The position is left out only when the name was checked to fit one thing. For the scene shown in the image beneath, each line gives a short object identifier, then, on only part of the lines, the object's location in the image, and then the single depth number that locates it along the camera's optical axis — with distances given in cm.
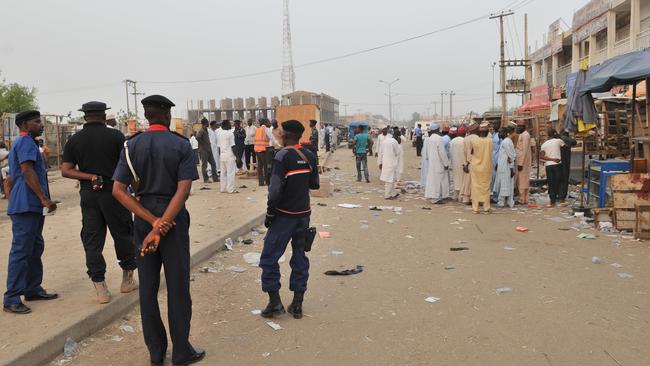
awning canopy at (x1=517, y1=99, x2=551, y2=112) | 2536
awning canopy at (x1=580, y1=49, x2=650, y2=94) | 791
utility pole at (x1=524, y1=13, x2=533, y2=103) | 4153
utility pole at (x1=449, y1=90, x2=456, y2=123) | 9300
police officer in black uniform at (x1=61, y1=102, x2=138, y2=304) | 428
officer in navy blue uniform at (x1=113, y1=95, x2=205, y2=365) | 326
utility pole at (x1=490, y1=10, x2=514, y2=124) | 3675
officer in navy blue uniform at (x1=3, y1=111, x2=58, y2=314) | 423
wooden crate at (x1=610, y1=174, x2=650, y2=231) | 777
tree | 4850
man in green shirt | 1518
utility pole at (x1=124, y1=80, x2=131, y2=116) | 6146
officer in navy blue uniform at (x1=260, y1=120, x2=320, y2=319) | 438
